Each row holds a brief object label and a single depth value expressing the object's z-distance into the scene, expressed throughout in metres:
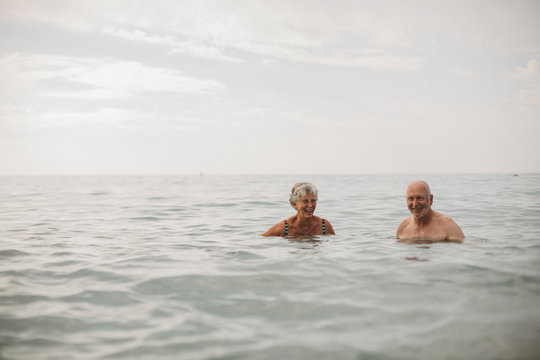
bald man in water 7.40
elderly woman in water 7.71
